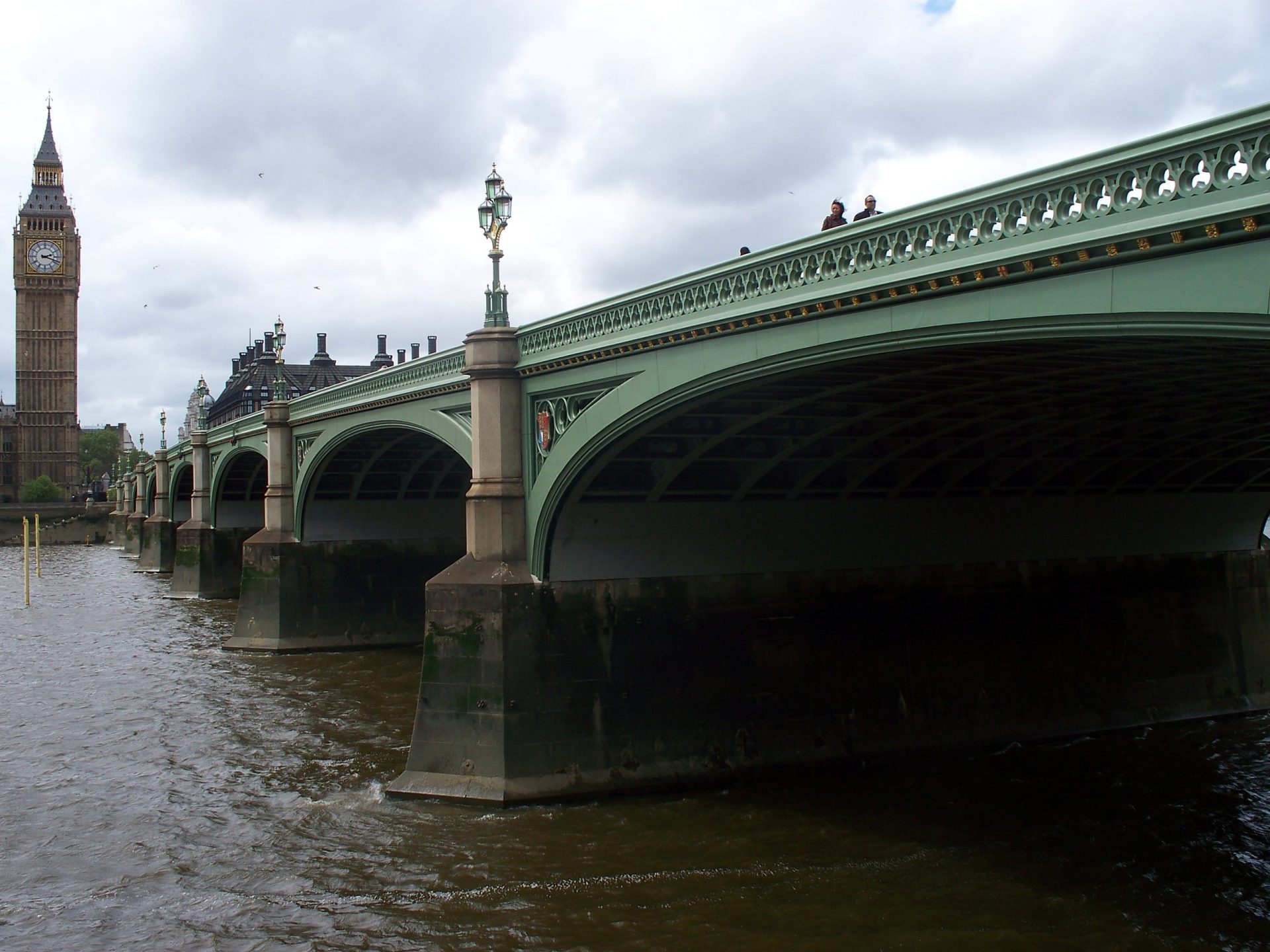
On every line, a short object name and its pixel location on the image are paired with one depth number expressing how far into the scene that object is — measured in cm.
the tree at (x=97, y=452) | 15262
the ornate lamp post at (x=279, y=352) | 3244
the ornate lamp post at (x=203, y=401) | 5626
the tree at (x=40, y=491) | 12306
